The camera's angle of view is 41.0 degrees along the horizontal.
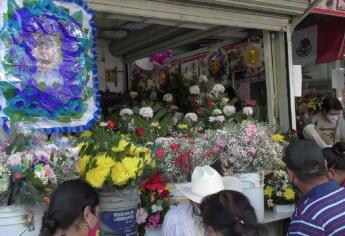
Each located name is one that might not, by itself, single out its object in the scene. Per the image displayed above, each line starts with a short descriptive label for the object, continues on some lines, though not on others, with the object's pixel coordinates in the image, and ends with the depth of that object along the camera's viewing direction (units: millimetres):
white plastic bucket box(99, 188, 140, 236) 2686
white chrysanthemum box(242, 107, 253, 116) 4312
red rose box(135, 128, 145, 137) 3471
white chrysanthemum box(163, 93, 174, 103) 4892
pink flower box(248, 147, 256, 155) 3338
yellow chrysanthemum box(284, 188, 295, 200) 3756
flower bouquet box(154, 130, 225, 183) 3051
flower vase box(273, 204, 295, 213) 3751
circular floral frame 2777
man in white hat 2412
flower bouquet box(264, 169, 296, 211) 3773
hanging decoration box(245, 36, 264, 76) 5625
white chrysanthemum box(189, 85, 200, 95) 4727
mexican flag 6557
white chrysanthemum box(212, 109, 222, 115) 4213
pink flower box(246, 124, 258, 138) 3403
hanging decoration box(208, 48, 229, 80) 6449
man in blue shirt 1880
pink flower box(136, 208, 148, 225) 2900
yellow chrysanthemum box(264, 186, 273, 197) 3796
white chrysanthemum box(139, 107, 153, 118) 3895
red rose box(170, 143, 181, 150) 3086
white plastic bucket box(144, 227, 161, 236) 2963
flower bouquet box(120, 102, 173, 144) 3498
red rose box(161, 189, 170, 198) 2971
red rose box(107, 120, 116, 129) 3485
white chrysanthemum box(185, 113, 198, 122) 4086
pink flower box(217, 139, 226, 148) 3293
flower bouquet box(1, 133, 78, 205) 2283
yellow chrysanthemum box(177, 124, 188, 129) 3637
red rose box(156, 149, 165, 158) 2910
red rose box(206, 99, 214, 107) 4401
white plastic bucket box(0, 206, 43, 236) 2260
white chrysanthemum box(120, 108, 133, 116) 3990
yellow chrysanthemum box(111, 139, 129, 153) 2654
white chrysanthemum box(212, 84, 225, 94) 4574
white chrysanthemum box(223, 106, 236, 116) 4246
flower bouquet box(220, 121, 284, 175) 3324
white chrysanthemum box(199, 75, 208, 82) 4980
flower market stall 2363
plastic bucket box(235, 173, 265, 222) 3322
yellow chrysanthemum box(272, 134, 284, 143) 3745
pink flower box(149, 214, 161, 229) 2918
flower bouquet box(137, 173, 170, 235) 2926
